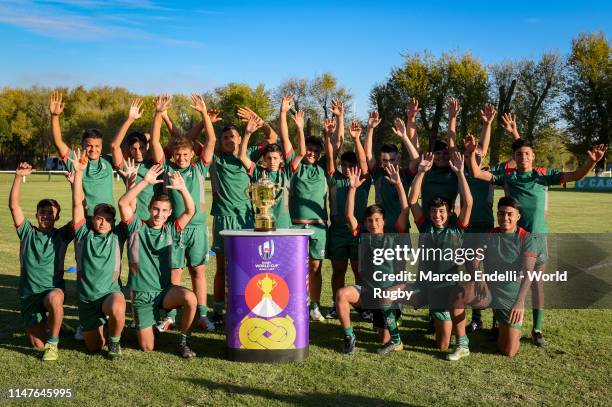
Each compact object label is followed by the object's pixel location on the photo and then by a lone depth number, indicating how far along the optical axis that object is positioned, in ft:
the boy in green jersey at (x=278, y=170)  21.12
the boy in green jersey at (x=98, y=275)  17.46
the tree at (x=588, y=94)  155.22
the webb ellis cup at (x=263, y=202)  17.46
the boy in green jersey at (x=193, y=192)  20.26
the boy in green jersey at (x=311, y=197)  21.86
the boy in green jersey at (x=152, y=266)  17.94
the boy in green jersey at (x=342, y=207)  21.77
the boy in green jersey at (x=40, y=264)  18.20
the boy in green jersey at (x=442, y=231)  18.34
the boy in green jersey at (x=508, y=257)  18.47
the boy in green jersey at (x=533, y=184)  19.52
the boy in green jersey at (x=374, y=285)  18.24
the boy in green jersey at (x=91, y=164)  20.66
